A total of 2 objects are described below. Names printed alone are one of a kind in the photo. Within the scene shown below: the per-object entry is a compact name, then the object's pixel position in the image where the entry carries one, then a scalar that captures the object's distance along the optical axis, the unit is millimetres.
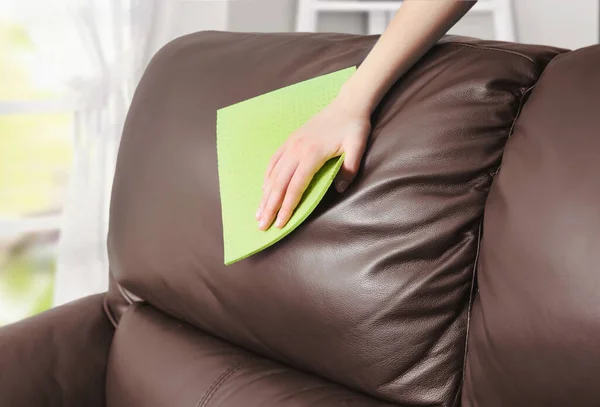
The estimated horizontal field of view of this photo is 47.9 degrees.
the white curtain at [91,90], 1467
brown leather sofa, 675
